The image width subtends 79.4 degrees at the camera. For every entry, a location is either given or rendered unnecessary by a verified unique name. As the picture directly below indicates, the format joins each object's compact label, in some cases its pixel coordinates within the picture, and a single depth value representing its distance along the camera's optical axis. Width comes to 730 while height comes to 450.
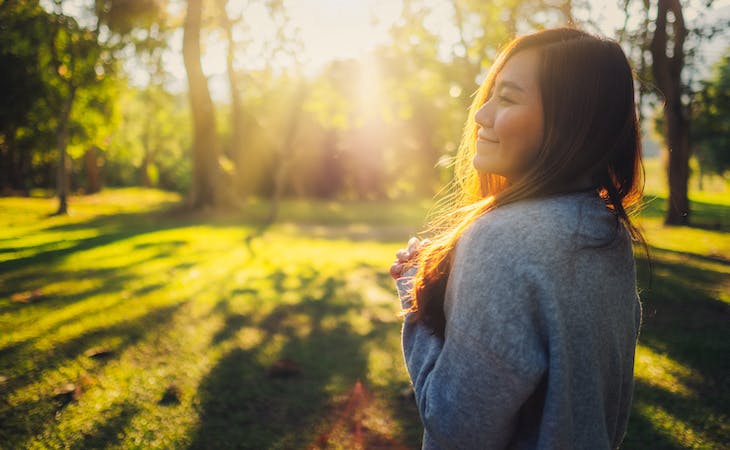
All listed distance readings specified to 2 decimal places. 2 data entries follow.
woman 1.14
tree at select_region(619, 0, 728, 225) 10.77
